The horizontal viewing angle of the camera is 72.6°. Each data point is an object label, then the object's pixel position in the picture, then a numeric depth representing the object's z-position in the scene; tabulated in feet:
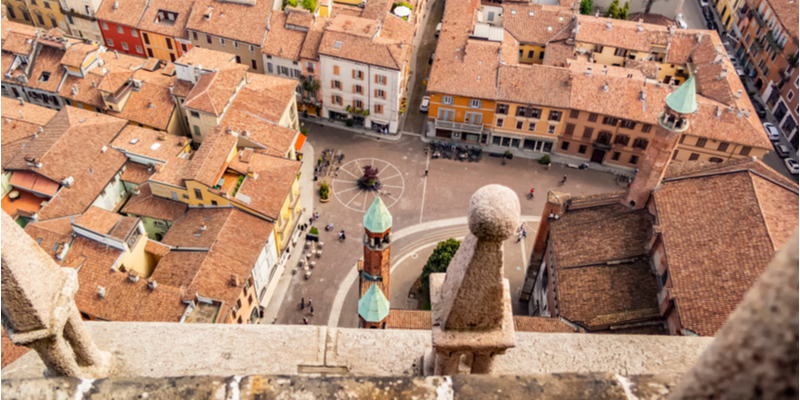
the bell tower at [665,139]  111.65
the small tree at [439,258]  142.61
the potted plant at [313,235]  170.09
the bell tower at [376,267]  100.53
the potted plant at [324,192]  183.01
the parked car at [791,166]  198.08
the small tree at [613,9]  243.40
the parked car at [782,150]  207.82
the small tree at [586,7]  247.70
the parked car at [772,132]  213.05
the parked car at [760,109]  228.55
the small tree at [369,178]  185.68
